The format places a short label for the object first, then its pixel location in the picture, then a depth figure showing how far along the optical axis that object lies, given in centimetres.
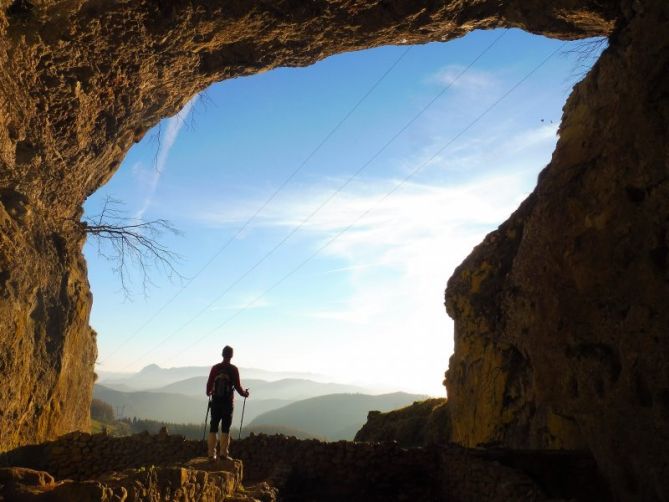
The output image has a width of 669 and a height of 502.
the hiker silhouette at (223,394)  851
